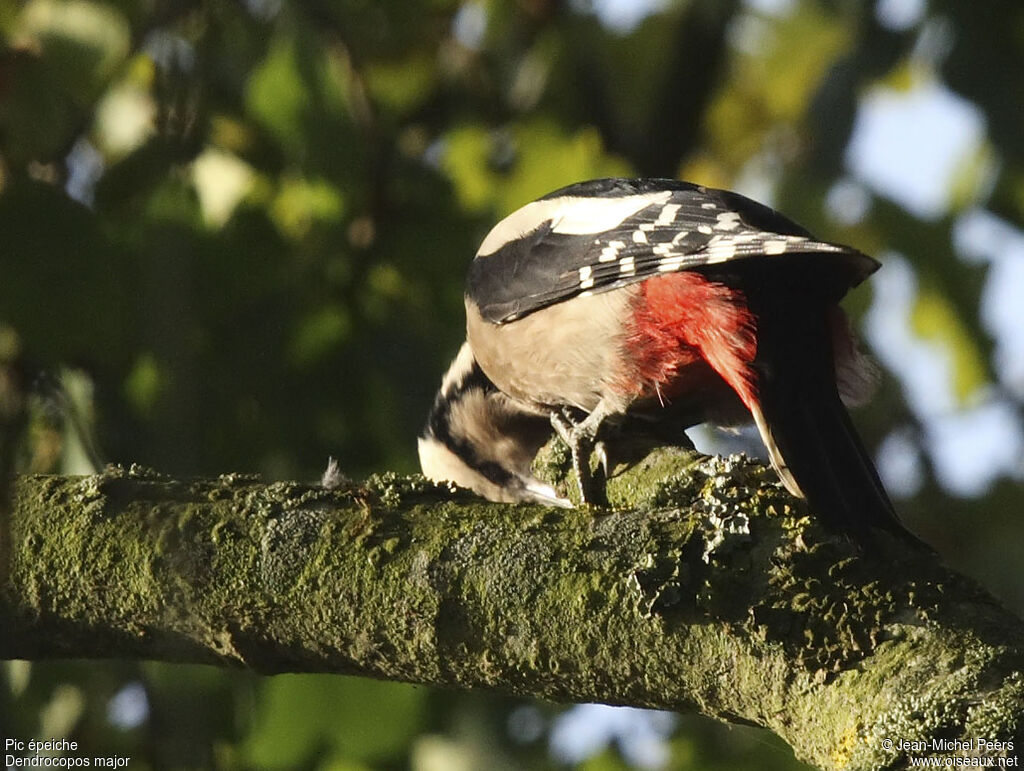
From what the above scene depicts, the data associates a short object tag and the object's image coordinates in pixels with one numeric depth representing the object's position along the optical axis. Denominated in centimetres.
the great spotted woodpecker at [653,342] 506
